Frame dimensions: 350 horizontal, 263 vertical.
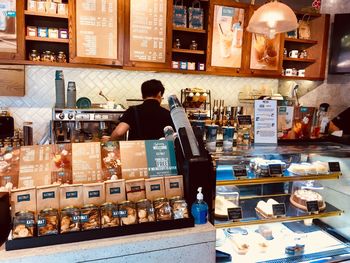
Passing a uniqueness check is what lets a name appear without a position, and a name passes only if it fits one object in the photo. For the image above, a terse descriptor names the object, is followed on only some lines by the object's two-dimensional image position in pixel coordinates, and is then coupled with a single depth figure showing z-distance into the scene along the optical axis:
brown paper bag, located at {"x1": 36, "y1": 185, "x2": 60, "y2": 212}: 1.14
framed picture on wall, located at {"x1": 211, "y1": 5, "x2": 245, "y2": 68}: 3.71
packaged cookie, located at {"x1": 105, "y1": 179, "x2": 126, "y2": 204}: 1.22
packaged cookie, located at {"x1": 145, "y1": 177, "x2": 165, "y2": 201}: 1.28
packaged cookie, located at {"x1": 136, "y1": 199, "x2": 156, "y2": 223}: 1.21
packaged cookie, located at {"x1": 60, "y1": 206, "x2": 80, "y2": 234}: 1.11
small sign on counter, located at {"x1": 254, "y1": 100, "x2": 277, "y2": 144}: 1.84
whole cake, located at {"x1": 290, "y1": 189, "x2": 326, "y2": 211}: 1.95
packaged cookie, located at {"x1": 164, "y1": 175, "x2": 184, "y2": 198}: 1.31
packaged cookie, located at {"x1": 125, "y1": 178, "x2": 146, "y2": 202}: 1.25
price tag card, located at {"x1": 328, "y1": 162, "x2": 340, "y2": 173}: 1.95
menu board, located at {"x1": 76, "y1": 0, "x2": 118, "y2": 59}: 3.21
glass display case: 1.71
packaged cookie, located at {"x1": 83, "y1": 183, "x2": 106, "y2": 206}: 1.19
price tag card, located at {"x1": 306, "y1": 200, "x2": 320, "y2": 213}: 1.92
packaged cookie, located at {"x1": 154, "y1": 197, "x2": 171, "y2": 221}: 1.23
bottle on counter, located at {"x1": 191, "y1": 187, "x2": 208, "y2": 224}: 1.28
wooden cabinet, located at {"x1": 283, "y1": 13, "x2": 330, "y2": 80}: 4.15
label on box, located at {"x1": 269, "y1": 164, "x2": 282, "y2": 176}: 1.77
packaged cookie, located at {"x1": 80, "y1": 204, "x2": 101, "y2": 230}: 1.14
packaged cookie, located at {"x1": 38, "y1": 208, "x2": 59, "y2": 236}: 1.08
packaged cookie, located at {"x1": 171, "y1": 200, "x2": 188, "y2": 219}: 1.25
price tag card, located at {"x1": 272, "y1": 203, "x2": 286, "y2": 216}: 1.85
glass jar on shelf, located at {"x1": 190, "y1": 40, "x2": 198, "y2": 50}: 3.80
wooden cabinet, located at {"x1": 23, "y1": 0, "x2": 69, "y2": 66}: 3.15
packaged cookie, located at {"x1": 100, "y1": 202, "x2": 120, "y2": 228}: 1.16
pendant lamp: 2.31
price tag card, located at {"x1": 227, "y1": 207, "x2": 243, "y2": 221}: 1.70
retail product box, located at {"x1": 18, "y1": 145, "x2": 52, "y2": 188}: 1.21
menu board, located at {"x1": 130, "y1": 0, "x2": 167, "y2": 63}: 3.38
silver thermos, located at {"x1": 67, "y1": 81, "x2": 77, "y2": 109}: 3.16
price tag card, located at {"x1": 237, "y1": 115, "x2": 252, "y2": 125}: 1.85
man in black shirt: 2.55
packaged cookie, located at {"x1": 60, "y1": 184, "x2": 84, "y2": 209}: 1.17
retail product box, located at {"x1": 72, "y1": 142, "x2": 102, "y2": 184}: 1.26
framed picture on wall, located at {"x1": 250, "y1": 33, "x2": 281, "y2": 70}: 3.92
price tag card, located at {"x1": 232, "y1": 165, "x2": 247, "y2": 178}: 1.66
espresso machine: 3.02
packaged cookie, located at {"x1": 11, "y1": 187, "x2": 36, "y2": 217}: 1.12
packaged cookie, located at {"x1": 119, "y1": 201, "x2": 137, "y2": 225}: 1.18
